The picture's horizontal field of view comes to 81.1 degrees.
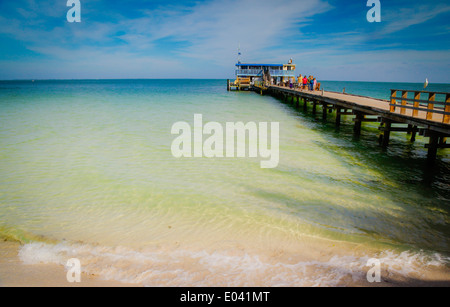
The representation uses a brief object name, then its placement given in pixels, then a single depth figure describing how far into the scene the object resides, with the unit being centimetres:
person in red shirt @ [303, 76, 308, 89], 3162
